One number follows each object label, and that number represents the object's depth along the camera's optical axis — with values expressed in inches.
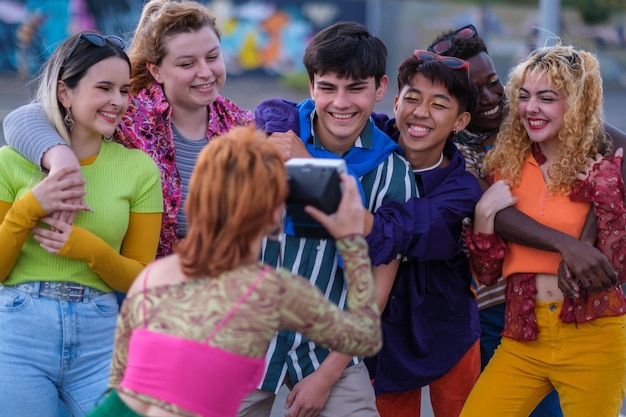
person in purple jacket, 152.6
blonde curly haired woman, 154.6
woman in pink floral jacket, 155.5
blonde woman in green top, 136.7
